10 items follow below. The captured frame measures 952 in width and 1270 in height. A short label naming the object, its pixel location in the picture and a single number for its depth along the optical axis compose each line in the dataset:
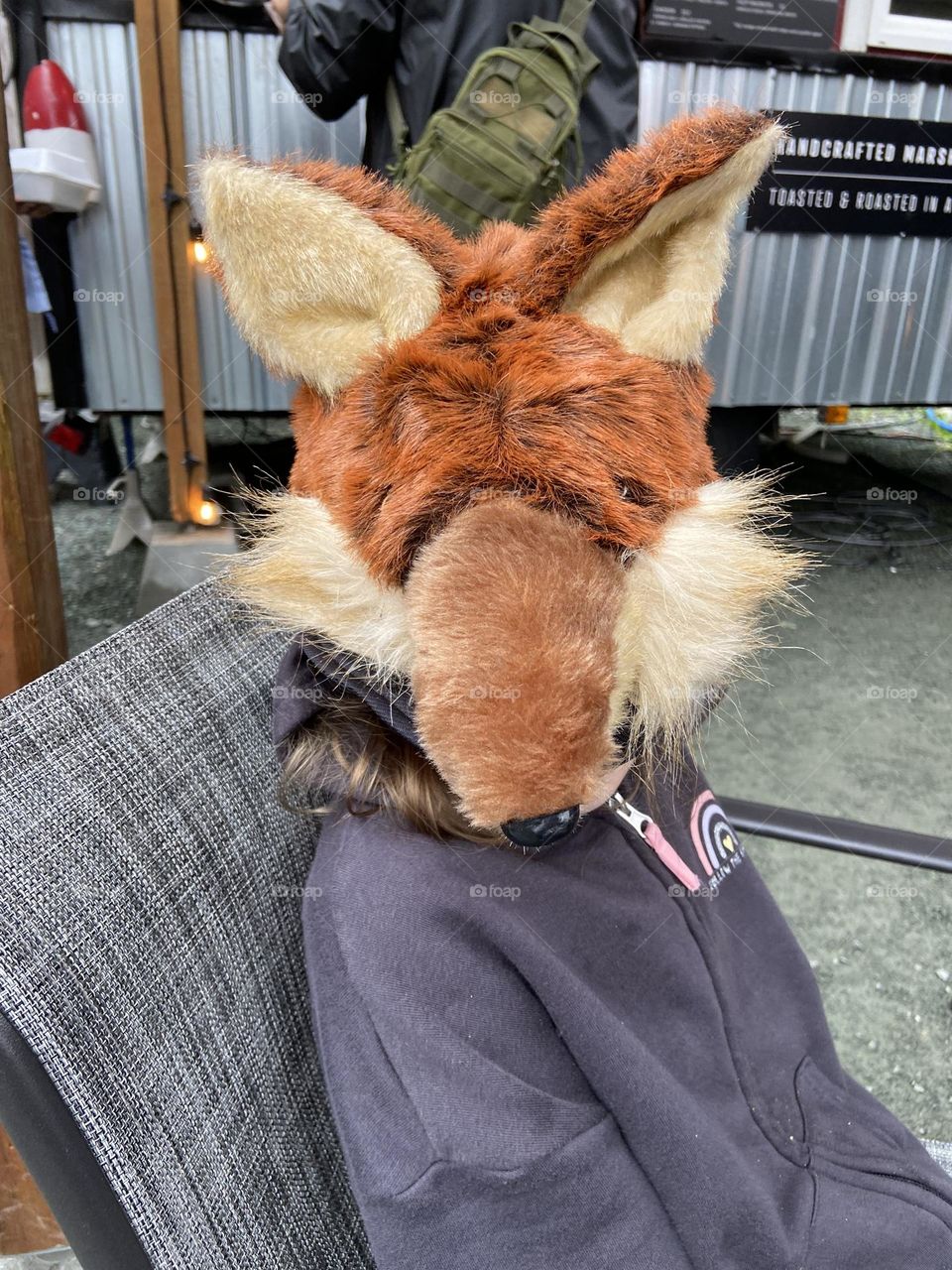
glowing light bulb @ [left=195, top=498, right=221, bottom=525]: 2.69
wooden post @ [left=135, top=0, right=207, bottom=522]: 2.24
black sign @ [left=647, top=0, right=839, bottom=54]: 2.79
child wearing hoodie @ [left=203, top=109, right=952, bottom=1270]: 0.56
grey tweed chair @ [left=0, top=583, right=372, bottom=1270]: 0.57
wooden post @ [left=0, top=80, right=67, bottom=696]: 1.03
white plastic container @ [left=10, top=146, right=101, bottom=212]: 2.30
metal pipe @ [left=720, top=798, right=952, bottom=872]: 1.07
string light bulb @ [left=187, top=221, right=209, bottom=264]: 2.43
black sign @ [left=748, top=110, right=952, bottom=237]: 2.97
